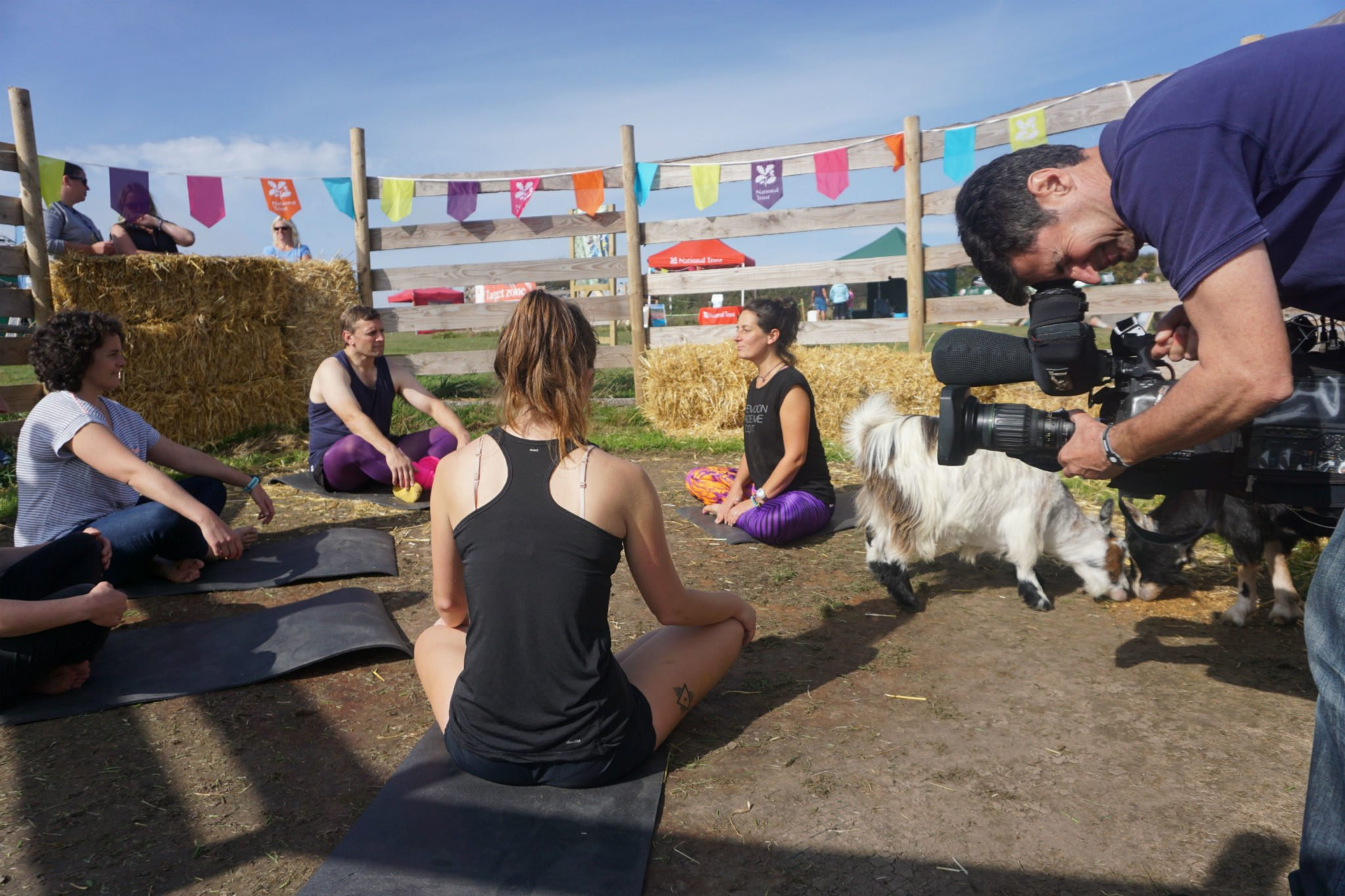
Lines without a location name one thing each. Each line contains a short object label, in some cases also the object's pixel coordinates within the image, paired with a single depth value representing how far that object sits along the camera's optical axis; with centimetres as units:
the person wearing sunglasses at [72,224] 739
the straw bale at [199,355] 771
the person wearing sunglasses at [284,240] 945
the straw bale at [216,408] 774
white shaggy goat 395
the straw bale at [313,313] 900
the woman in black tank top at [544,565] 220
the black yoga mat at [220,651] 307
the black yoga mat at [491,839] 202
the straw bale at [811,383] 824
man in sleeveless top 575
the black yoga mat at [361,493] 588
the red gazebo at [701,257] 2497
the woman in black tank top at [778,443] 474
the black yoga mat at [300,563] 424
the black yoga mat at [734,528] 505
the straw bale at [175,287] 738
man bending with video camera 155
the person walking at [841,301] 2225
